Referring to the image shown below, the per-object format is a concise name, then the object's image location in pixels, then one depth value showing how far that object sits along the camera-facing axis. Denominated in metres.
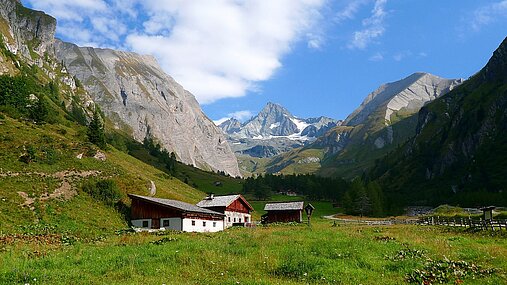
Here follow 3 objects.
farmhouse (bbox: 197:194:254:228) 78.88
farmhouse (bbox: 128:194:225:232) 58.41
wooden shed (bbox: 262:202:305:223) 93.88
